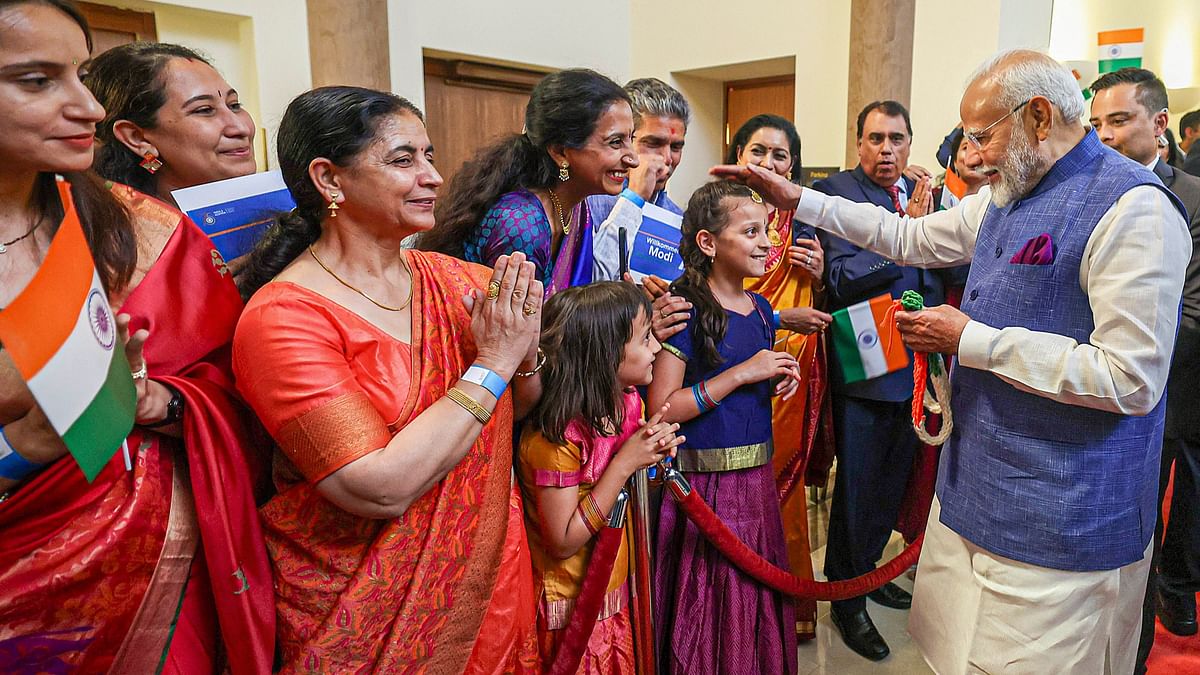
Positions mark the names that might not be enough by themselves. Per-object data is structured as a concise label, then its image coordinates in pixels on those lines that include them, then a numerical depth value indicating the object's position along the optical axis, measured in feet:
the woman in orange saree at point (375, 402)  3.56
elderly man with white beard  4.49
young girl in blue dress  6.29
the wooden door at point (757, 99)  20.89
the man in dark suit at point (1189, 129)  16.97
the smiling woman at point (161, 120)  5.08
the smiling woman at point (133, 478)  3.11
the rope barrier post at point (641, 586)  5.59
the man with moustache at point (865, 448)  7.84
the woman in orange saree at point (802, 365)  7.72
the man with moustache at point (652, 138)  7.32
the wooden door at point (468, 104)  17.07
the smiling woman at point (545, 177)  5.63
